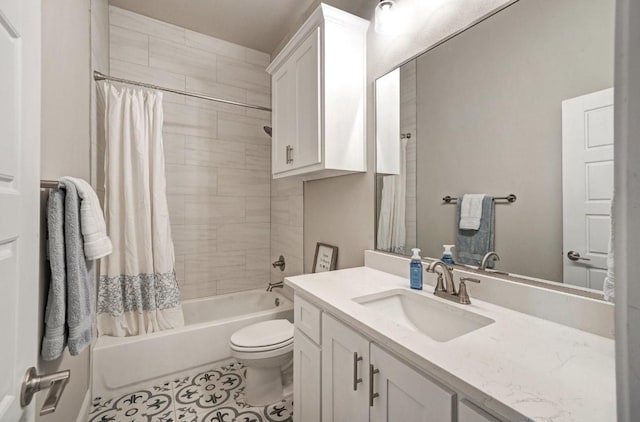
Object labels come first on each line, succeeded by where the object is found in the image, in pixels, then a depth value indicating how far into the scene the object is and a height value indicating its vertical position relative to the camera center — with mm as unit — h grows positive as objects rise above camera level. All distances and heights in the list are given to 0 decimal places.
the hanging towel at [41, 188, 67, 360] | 849 -248
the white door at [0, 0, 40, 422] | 510 +33
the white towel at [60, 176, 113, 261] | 950 -51
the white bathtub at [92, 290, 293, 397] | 1719 -966
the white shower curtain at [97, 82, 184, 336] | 1884 -110
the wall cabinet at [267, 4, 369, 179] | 1550 +698
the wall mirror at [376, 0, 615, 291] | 836 +263
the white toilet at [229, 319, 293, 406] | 1570 -854
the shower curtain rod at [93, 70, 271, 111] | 1807 +933
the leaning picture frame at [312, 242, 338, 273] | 1920 -347
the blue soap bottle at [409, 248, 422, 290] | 1208 -278
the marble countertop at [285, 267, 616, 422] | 514 -362
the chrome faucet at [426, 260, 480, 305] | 1039 -305
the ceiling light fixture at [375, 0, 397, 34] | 1449 +1051
